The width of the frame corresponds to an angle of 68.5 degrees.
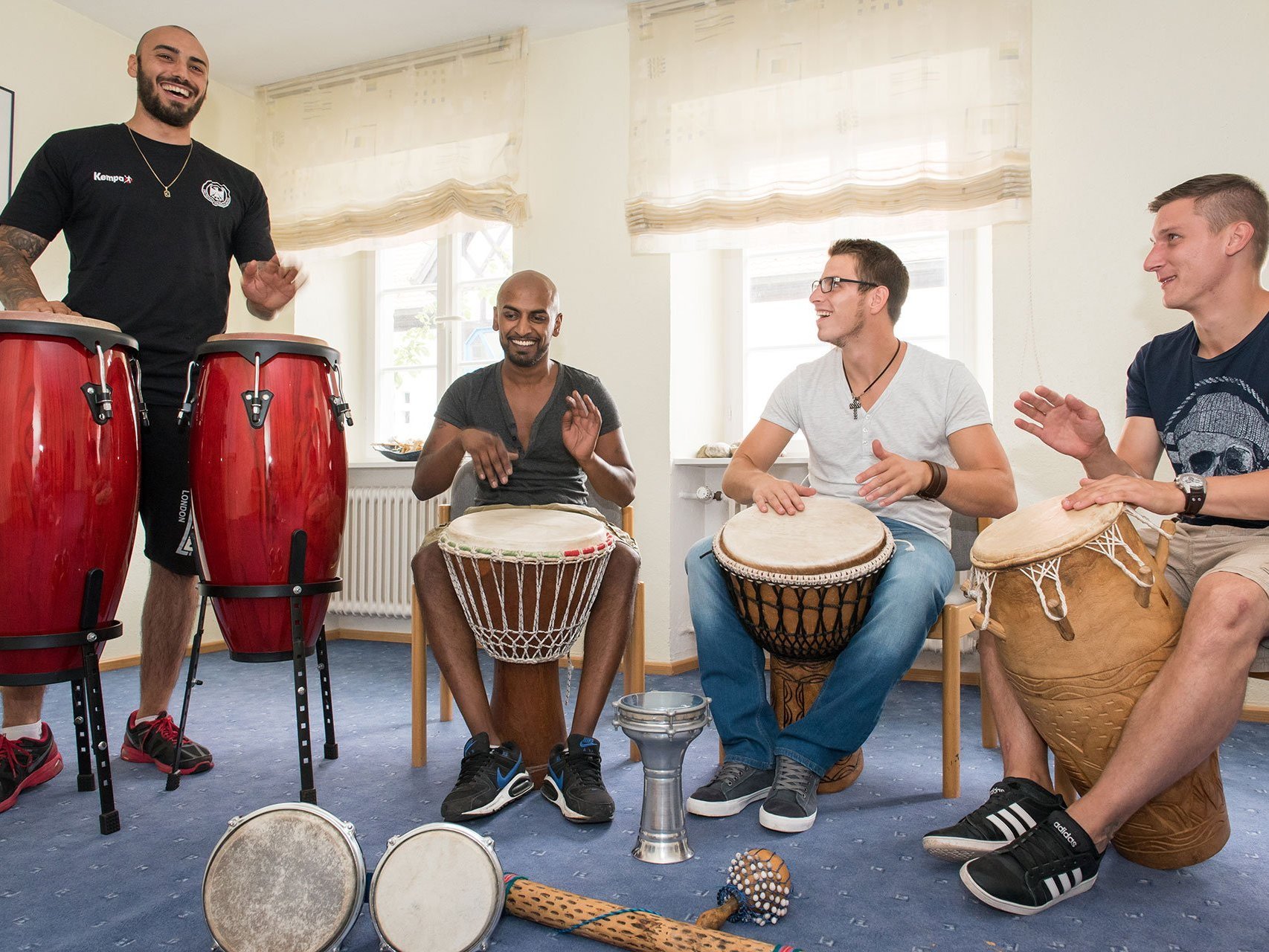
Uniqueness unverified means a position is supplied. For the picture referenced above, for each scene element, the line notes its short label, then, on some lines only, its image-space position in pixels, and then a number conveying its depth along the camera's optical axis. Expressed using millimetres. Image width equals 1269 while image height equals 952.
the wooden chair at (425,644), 2451
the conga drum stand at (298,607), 2029
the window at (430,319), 4594
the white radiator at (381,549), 4402
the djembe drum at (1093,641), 1577
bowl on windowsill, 4473
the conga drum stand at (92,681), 1923
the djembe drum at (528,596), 2113
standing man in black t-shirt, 2385
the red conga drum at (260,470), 2020
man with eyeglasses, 1990
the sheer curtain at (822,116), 3287
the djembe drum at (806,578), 1928
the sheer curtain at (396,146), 4172
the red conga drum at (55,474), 1857
